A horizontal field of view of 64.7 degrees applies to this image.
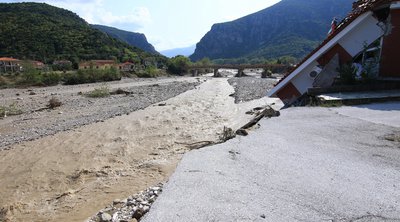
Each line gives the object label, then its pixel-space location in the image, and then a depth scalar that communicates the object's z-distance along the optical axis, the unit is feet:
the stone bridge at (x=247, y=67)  301.84
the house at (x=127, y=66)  287.48
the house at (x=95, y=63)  272.72
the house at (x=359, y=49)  28.22
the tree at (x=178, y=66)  366.02
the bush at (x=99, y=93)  121.60
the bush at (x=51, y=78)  187.93
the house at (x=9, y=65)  251.56
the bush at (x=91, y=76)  199.11
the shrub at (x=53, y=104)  94.49
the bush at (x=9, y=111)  81.84
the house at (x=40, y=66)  247.83
